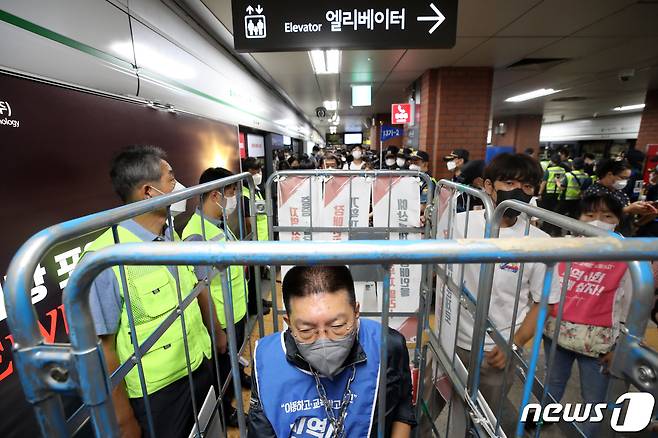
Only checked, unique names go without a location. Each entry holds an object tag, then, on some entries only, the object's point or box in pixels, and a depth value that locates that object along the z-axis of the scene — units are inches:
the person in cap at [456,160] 171.2
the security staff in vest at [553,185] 234.8
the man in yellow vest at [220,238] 73.2
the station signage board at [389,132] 370.3
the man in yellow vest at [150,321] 48.4
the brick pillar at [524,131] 578.6
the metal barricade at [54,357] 22.0
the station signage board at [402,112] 284.7
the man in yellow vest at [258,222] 127.8
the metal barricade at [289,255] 23.0
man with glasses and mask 36.9
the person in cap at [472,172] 137.4
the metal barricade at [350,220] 82.7
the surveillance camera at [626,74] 239.7
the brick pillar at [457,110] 231.5
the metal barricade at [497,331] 25.4
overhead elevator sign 94.6
